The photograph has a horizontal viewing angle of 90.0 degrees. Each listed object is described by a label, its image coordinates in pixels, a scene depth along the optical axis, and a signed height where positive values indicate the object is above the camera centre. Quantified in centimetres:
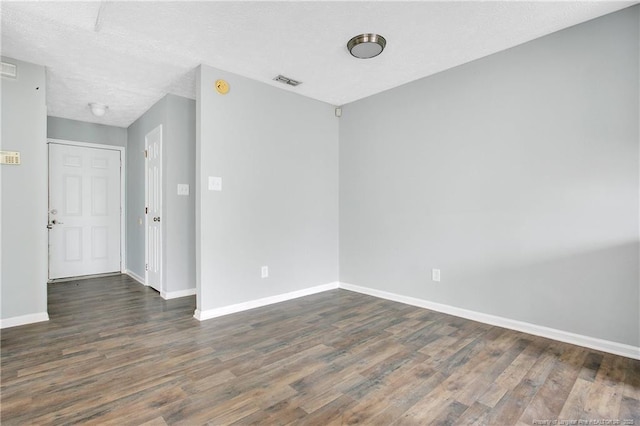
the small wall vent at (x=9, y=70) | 294 +131
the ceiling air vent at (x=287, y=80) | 352 +147
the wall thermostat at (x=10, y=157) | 295 +51
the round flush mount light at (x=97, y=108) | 426 +139
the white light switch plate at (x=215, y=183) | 325 +29
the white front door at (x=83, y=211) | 487 +1
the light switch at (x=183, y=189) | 405 +29
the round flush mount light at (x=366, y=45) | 265 +142
